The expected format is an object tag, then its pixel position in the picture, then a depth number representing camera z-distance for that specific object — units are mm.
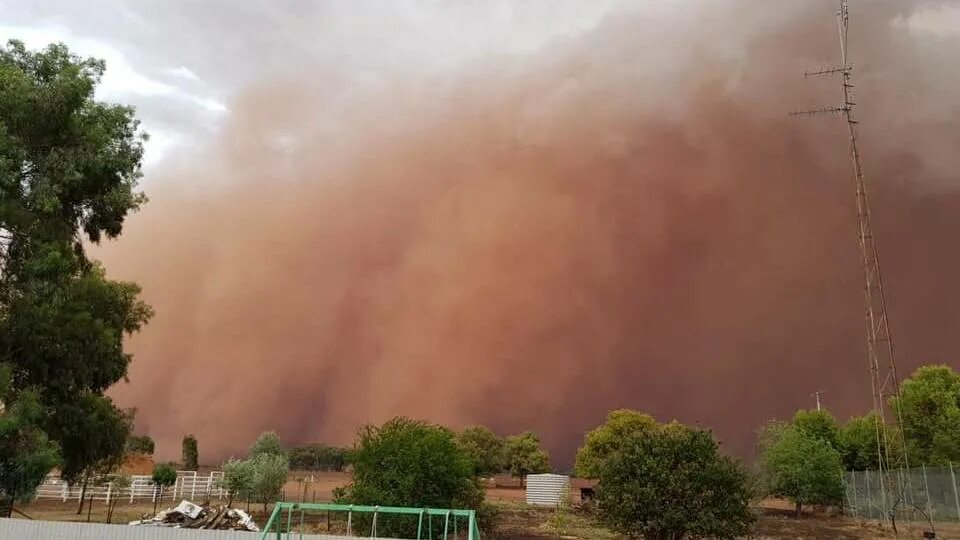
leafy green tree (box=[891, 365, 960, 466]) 58688
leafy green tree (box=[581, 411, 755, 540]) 27188
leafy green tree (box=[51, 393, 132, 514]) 34344
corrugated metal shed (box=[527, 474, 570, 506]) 73562
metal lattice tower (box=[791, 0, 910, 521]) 38562
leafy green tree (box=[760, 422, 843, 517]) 63281
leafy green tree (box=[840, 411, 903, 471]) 74688
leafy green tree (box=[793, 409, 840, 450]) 79419
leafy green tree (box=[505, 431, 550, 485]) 122125
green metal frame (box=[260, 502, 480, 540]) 17297
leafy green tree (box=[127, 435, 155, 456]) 96000
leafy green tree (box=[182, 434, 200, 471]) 82012
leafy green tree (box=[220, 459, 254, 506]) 46281
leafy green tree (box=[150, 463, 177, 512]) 48875
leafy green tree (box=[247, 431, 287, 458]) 75019
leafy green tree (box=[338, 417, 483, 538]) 28734
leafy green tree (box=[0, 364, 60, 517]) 26375
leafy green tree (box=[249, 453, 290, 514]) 46094
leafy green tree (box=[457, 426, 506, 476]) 120519
